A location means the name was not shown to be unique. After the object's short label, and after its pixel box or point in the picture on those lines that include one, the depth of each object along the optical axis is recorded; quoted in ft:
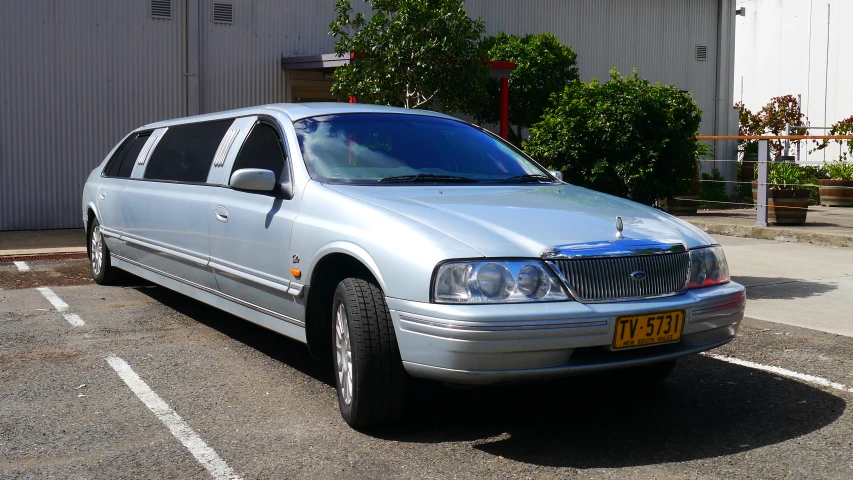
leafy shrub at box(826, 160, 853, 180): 62.08
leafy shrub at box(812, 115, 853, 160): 75.20
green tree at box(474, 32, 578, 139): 53.16
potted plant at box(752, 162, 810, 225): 43.24
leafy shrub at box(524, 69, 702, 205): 25.48
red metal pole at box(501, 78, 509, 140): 47.06
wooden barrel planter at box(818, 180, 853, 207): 60.95
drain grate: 34.95
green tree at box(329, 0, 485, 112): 29.50
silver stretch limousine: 12.44
